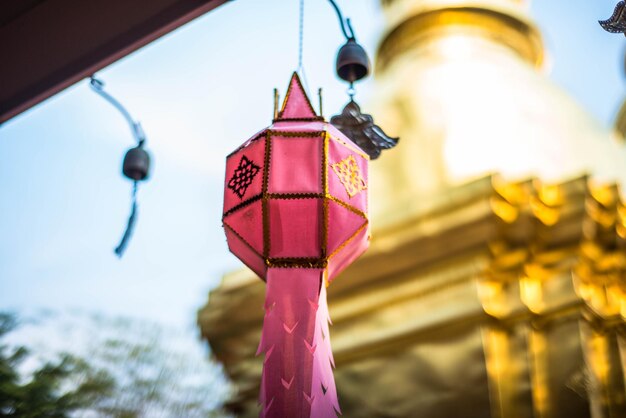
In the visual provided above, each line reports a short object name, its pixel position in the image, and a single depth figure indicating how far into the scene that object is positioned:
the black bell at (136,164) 3.38
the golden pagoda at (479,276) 4.21
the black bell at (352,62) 2.89
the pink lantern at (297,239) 2.30
